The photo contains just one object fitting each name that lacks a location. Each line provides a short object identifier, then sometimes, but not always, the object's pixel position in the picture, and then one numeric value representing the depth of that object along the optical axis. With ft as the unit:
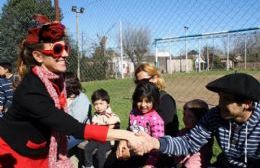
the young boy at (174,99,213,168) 7.86
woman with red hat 5.69
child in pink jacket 8.22
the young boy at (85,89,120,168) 10.85
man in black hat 6.17
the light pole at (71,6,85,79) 20.61
